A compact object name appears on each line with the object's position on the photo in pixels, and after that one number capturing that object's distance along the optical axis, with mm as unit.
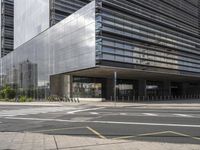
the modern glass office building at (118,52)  22111
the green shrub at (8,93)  31086
